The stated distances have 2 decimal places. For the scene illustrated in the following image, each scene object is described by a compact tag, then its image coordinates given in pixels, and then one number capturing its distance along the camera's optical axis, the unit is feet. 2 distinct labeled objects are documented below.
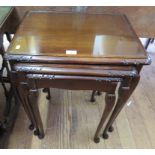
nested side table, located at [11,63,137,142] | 2.08
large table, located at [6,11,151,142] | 2.03
